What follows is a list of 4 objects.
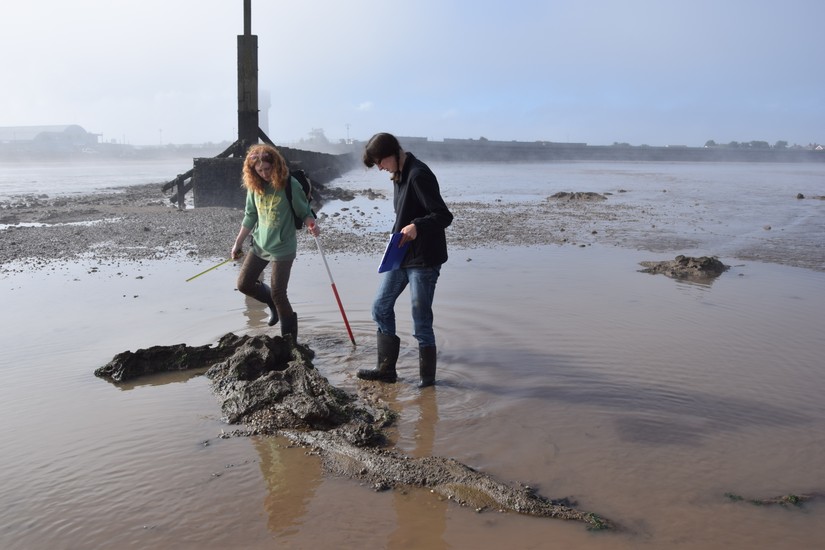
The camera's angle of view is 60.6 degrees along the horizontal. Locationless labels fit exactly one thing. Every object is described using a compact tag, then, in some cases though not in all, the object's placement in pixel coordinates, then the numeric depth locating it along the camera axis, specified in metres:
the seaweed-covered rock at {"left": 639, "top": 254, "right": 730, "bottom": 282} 8.95
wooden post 15.96
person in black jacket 4.64
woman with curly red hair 5.45
